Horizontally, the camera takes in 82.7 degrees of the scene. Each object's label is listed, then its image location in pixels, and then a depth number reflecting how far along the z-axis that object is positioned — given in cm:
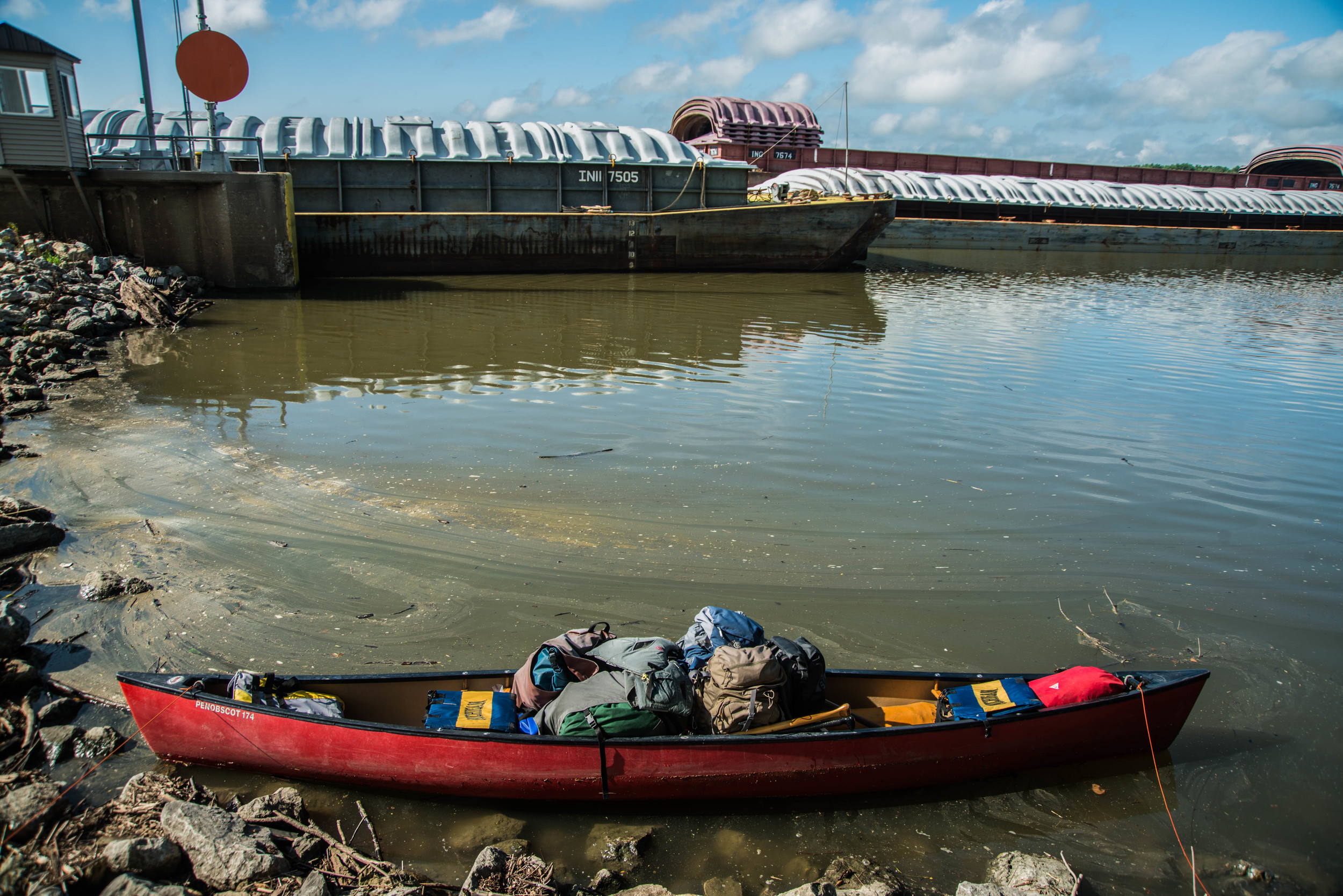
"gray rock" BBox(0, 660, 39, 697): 436
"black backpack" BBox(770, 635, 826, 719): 414
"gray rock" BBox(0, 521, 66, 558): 590
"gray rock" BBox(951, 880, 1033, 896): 332
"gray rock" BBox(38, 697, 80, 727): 420
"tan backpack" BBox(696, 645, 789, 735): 396
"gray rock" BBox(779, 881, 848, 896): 321
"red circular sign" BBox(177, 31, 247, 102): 1548
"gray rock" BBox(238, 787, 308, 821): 361
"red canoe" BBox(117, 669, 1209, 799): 375
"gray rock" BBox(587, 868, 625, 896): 346
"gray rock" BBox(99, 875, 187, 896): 296
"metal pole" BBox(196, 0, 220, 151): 1606
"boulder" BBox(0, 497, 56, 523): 627
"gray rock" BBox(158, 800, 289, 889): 320
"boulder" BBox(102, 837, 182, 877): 311
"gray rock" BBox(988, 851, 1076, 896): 344
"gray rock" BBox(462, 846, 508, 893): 332
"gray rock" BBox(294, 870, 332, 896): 314
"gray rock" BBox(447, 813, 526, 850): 372
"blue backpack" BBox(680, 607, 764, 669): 443
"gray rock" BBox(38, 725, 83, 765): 395
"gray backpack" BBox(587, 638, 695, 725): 389
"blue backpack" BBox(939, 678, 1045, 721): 421
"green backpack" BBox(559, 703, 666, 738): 376
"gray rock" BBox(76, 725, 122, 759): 403
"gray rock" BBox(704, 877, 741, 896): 352
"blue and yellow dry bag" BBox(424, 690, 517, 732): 405
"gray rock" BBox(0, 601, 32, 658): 456
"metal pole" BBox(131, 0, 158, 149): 1694
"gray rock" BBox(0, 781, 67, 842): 335
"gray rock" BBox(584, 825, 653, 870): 365
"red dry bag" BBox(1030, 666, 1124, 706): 416
